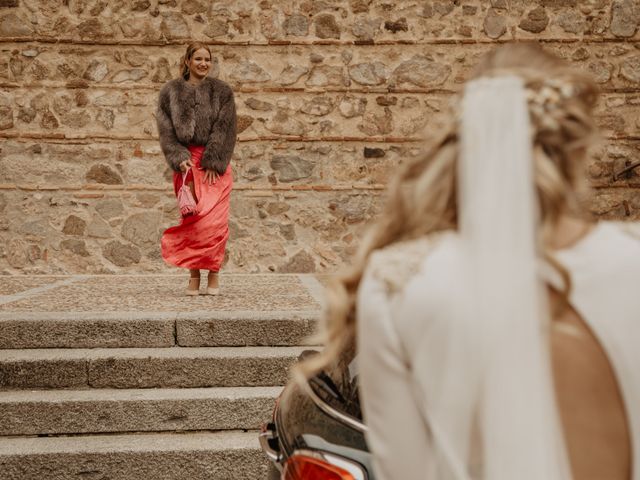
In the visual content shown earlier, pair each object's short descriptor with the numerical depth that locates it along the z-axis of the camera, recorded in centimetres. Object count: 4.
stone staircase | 485
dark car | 203
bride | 119
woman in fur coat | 718
